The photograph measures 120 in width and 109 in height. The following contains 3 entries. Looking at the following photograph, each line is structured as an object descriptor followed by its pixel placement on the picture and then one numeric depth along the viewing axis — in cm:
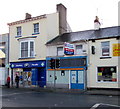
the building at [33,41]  2409
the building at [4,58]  2717
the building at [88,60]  1936
